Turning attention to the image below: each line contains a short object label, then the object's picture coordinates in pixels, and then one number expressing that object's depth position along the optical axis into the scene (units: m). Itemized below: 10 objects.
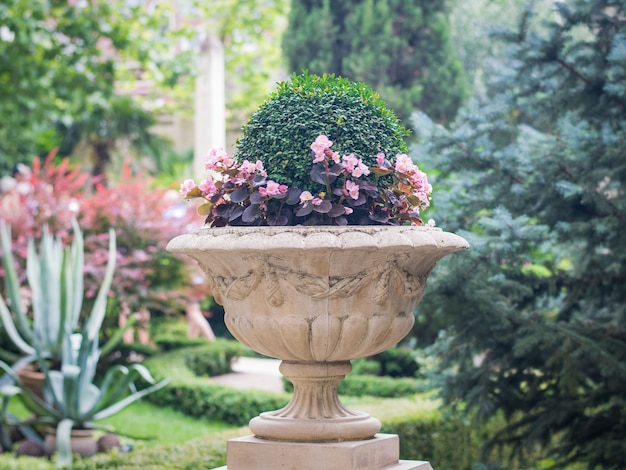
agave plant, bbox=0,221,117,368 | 6.85
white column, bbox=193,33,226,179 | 17.22
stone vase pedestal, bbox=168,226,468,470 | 2.94
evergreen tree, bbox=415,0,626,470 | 4.46
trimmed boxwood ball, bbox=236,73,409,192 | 3.18
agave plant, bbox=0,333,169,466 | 6.38
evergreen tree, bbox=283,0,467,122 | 10.49
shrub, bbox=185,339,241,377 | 10.39
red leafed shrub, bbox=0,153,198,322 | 9.74
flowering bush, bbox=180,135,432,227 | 3.07
